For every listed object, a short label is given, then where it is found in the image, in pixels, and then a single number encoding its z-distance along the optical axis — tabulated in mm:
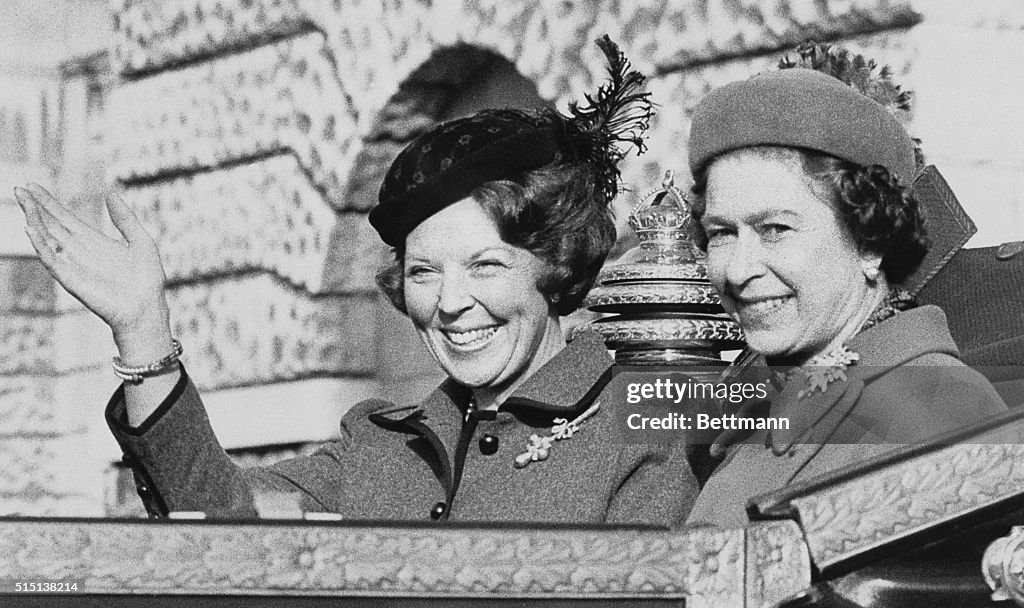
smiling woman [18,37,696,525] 5043
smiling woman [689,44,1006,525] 4559
